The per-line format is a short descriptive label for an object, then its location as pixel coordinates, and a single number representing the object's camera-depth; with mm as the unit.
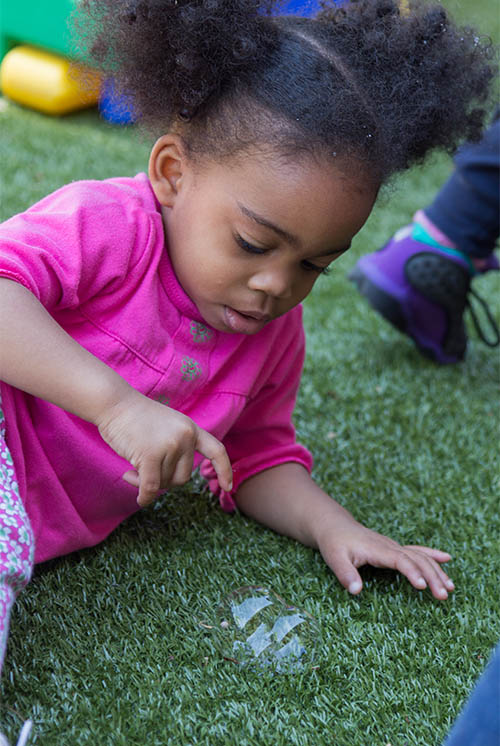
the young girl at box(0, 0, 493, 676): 1166
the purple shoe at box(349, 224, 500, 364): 2232
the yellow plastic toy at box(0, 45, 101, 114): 3605
